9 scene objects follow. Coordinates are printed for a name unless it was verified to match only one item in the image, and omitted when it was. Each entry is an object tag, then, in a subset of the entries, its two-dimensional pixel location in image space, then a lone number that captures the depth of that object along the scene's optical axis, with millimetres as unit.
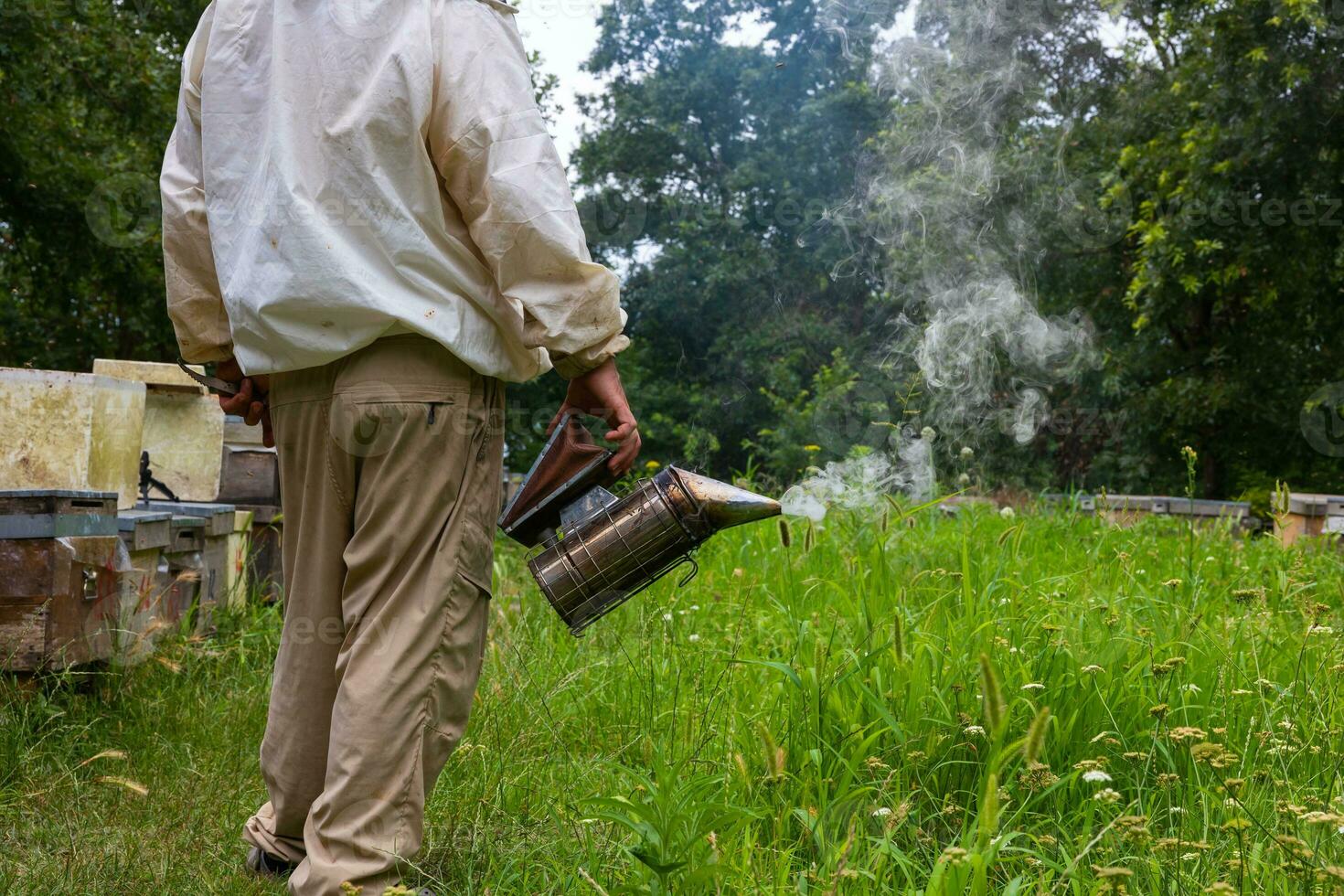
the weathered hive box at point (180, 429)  4855
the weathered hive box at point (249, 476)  5609
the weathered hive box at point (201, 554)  4211
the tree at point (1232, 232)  12984
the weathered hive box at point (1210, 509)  8163
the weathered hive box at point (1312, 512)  7543
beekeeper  2098
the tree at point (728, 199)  18844
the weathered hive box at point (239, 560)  4829
